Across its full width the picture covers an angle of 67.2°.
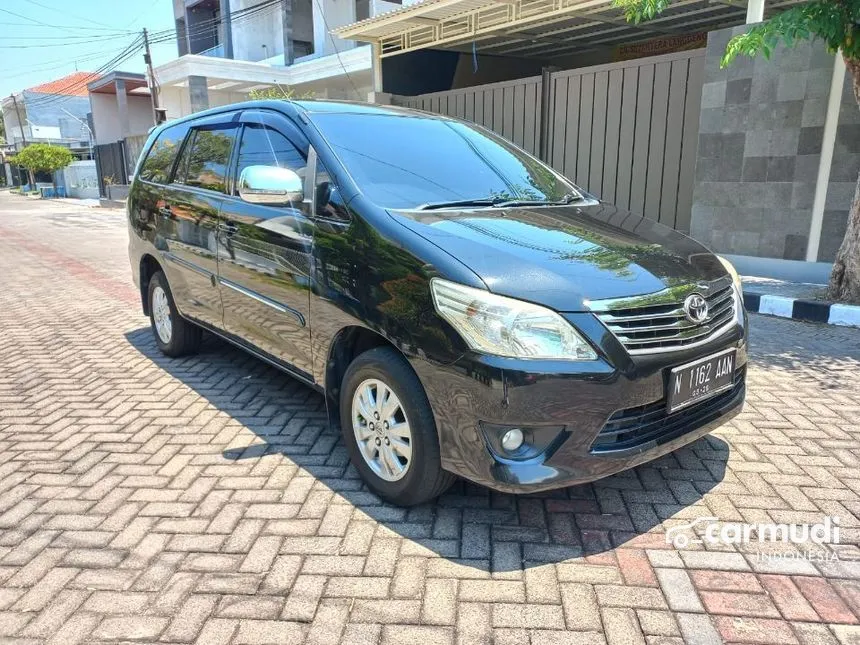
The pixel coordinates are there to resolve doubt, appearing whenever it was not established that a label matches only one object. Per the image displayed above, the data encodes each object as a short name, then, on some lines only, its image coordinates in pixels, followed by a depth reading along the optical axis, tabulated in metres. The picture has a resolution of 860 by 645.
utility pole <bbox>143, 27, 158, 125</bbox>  22.97
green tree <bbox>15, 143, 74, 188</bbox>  37.62
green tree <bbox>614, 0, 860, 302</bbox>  5.27
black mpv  2.42
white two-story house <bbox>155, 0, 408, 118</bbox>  22.56
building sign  11.91
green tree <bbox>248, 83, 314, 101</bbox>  18.34
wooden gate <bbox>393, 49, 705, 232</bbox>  8.79
